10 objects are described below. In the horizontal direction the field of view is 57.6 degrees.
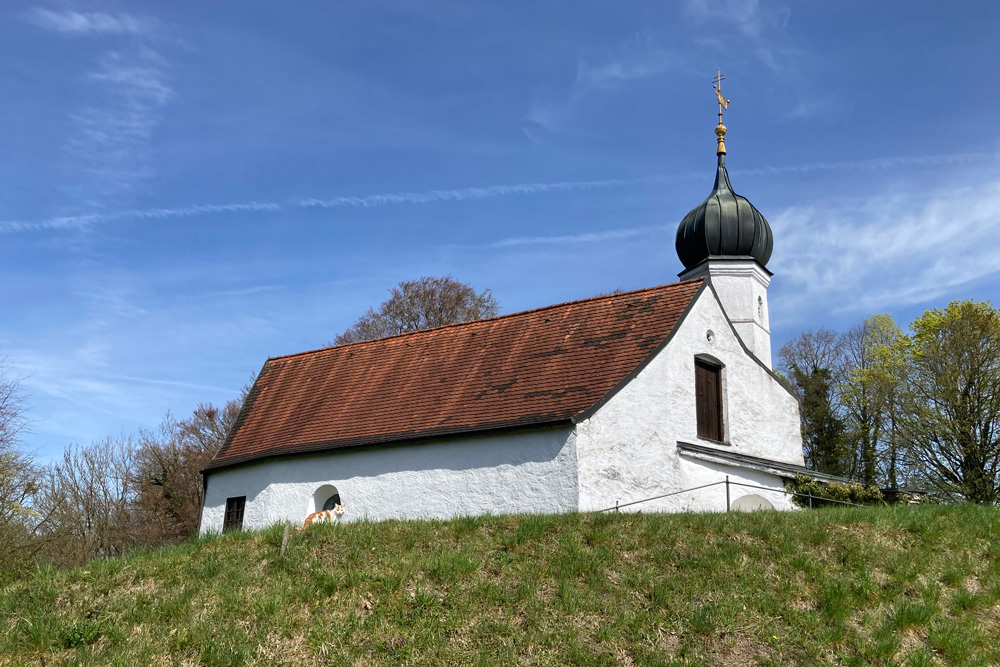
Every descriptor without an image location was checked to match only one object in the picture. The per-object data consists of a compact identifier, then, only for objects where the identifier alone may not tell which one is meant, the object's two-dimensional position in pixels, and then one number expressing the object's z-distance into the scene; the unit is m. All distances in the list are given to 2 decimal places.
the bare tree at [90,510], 31.47
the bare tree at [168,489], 34.06
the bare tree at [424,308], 39.25
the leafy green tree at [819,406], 38.81
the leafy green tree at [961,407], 30.13
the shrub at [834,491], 18.12
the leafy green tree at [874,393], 36.47
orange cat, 18.44
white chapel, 16.84
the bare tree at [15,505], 19.98
